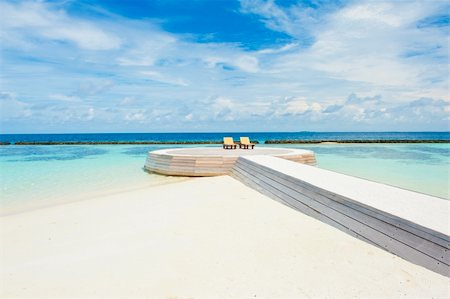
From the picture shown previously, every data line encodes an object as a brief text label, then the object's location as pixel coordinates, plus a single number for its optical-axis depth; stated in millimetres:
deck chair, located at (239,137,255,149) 15847
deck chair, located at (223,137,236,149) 15945
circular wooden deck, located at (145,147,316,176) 10891
